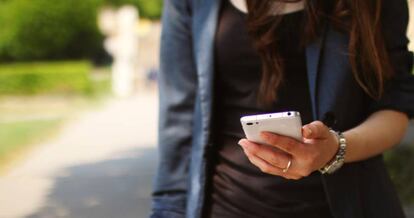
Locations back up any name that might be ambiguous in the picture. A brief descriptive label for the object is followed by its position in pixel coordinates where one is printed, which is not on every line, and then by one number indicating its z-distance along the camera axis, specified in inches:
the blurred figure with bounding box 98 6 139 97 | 1012.0
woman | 72.2
